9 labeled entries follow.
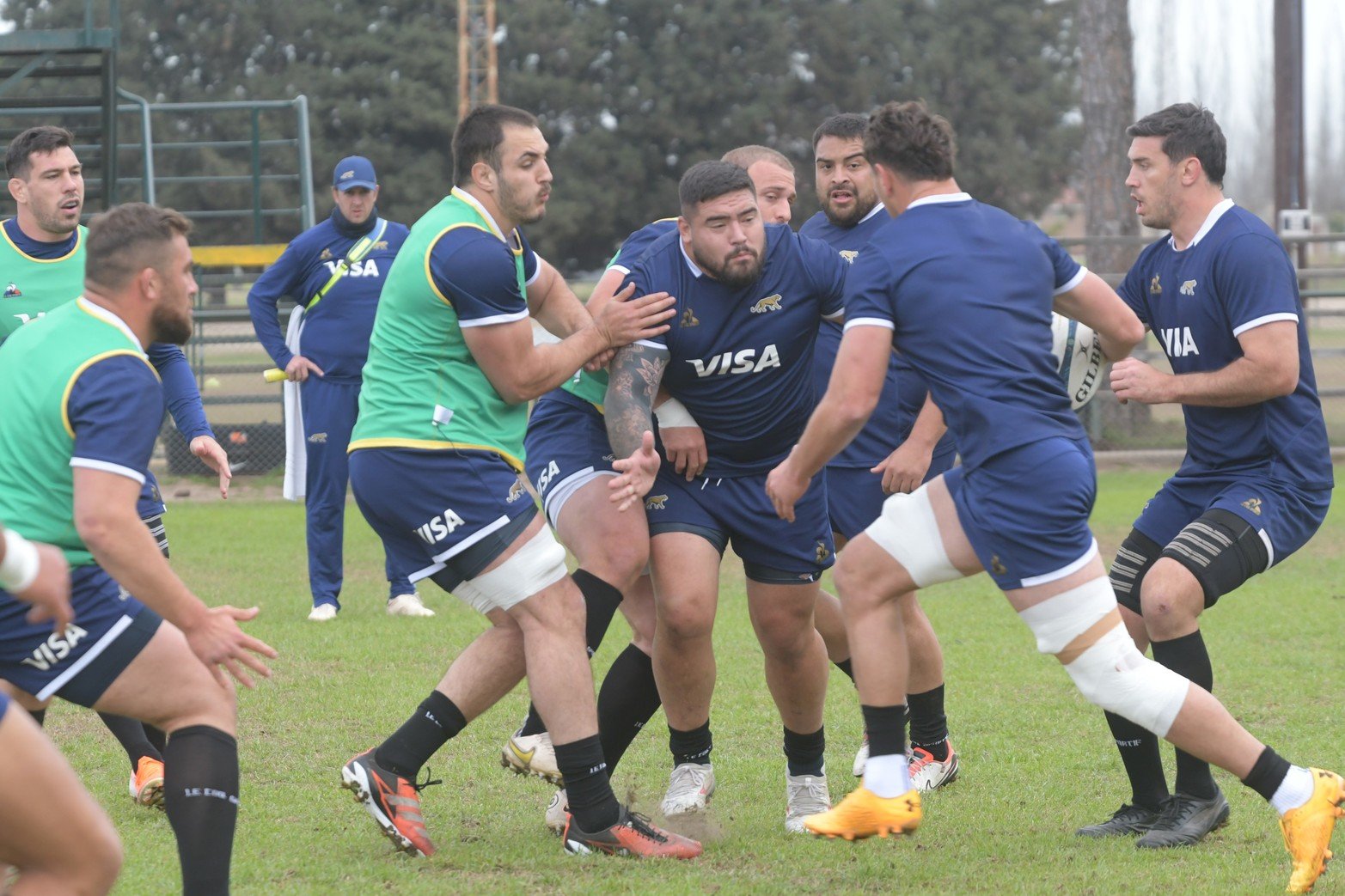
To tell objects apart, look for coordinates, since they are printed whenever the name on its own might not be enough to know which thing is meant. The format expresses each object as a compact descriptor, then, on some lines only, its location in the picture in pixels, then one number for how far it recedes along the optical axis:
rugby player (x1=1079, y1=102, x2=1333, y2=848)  9.92
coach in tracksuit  19.16
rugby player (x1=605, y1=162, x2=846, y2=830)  10.25
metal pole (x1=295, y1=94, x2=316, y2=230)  33.78
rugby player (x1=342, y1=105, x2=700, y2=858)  9.59
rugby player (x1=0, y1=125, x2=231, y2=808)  11.93
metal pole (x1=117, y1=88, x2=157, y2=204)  31.86
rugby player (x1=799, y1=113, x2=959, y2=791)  12.24
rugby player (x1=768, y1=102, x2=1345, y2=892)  8.84
